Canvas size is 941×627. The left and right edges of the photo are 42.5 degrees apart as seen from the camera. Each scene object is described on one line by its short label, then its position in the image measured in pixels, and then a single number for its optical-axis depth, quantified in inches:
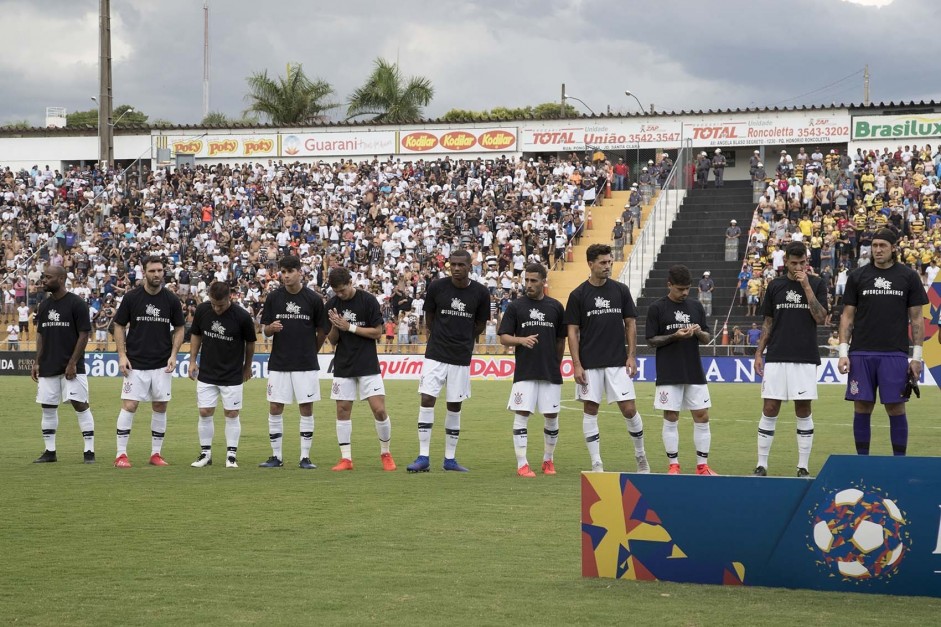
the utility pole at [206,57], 2869.1
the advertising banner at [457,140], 2154.3
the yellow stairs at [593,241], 1610.5
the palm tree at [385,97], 2596.0
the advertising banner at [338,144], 2235.5
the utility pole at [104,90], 2161.7
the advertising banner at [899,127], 1865.2
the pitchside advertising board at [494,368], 1301.7
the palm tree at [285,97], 2659.9
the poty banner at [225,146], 2297.0
